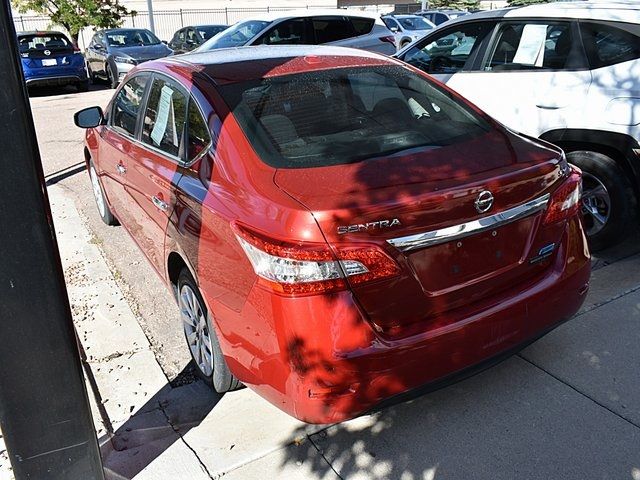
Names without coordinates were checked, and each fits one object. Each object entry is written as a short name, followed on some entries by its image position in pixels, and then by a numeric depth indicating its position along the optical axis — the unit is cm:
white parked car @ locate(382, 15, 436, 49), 2223
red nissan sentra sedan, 225
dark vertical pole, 188
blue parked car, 1474
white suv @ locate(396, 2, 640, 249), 423
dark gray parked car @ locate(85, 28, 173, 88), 1491
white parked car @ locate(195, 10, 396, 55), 1048
